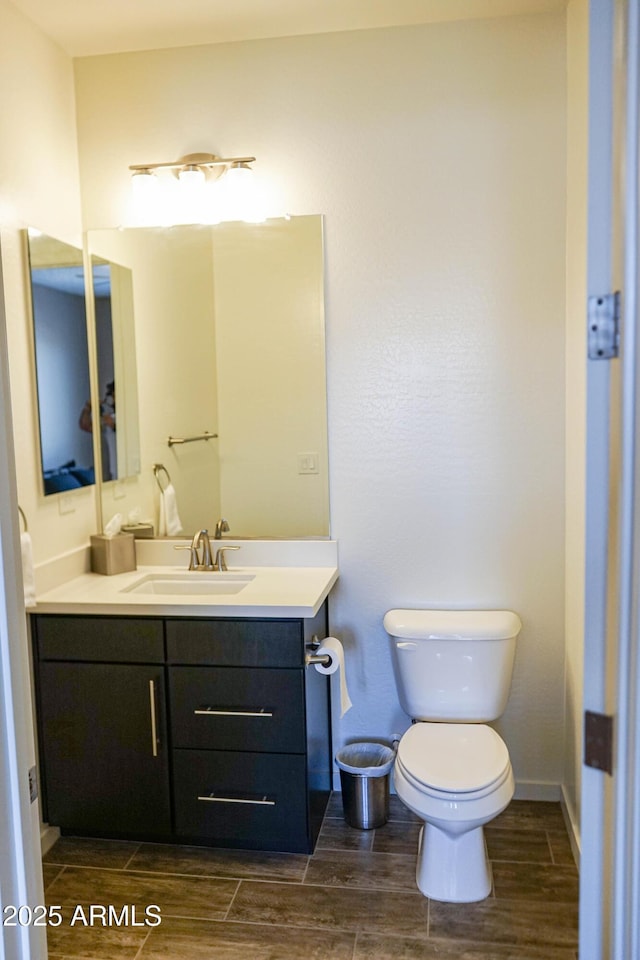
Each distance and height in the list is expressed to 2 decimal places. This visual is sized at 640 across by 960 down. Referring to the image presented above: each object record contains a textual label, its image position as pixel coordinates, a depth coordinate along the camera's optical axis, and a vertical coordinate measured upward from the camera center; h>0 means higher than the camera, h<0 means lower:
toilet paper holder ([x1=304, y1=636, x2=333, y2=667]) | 2.48 -0.82
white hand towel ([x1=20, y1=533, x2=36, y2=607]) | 2.45 -0.52
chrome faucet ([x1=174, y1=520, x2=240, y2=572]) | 2.94 -0.58
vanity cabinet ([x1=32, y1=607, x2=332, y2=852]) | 2.46 -1.04
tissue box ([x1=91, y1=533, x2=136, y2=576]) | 2.91 -0.56
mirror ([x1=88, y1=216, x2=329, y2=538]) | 2.87 +0.11
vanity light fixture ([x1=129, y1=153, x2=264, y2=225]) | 2.82 +0.75
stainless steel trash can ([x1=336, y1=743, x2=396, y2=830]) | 2.68 -1.35
